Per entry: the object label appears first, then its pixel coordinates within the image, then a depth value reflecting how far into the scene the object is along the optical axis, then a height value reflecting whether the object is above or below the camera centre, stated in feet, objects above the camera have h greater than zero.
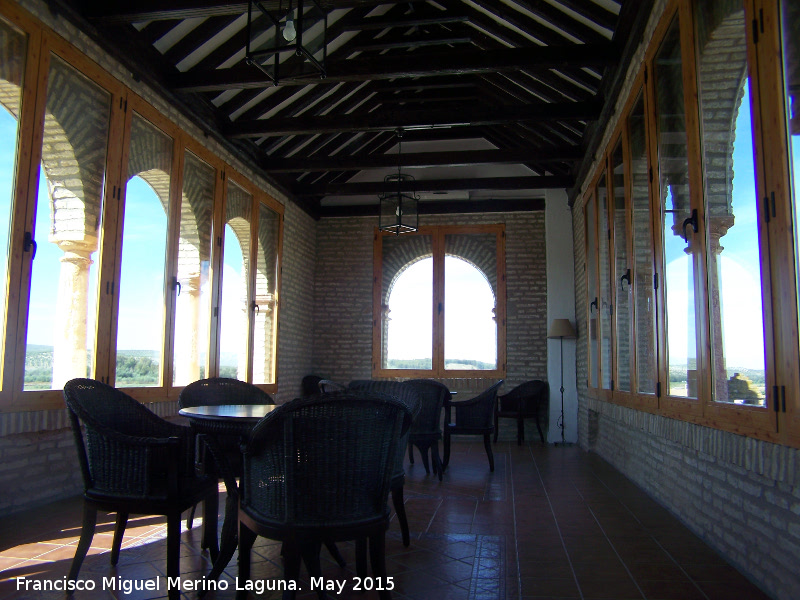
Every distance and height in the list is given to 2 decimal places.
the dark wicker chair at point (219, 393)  12.63 -0.60
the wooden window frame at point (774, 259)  7.39 +1.25
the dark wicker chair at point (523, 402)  27.71 -1.66
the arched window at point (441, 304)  30.58 +2.95
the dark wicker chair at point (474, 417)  19.57 -1.63
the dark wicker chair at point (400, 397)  10.40 -0.72
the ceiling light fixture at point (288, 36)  11.81 +6.22
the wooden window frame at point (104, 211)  12.69 +3.64
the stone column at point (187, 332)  19.11 +0.96
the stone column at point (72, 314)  14.15 +1.14
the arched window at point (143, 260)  16.60 +2.79
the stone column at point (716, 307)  9.77 +0.88
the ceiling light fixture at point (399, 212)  22.55 +5.39
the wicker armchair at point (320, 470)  7.05 -1.20
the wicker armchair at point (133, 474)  8.58 -1.52
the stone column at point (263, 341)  25.32 +0.93
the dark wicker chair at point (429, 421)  17.13 -1.52
